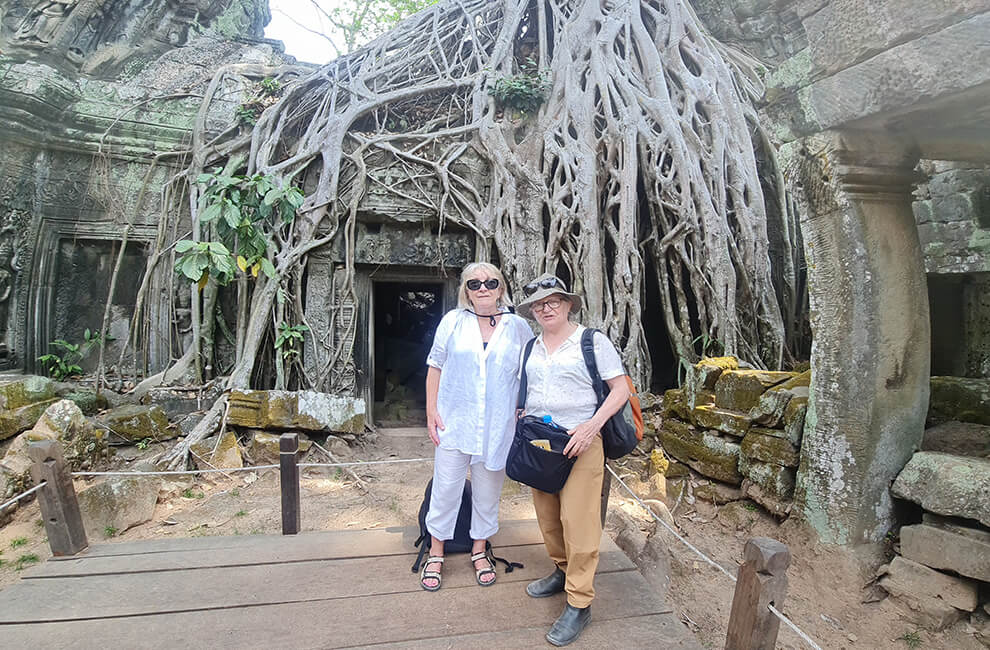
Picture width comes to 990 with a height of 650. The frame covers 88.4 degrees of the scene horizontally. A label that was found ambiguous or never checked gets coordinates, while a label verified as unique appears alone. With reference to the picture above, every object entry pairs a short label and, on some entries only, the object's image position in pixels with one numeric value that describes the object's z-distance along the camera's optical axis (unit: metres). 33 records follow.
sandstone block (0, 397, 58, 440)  3.96
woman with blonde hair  1.89
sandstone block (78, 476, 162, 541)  3.23
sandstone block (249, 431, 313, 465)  4.27
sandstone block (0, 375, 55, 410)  4.23
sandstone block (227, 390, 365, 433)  4.38
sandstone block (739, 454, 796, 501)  2.66
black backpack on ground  2.12
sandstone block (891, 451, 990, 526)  1.95
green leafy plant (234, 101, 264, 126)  5.68
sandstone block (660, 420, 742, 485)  3.04
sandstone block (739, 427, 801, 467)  2.64
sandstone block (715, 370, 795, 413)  3.03
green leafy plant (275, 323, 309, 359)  4.79
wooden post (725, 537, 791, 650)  1.39
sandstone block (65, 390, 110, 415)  4.75
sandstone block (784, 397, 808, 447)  2.61
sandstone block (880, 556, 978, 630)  2.02
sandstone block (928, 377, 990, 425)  2.52
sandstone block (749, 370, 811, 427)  2.75
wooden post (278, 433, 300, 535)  2.37
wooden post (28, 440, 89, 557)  2.09
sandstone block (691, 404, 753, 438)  2.98
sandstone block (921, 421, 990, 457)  2.28
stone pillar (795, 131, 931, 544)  2.28
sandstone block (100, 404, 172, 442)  4.36
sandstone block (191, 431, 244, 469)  4.10
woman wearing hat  1.62
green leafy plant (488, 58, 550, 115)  5.43
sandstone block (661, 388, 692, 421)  3.50
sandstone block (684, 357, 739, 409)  3.43
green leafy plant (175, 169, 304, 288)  4.12
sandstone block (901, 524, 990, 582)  1.95
